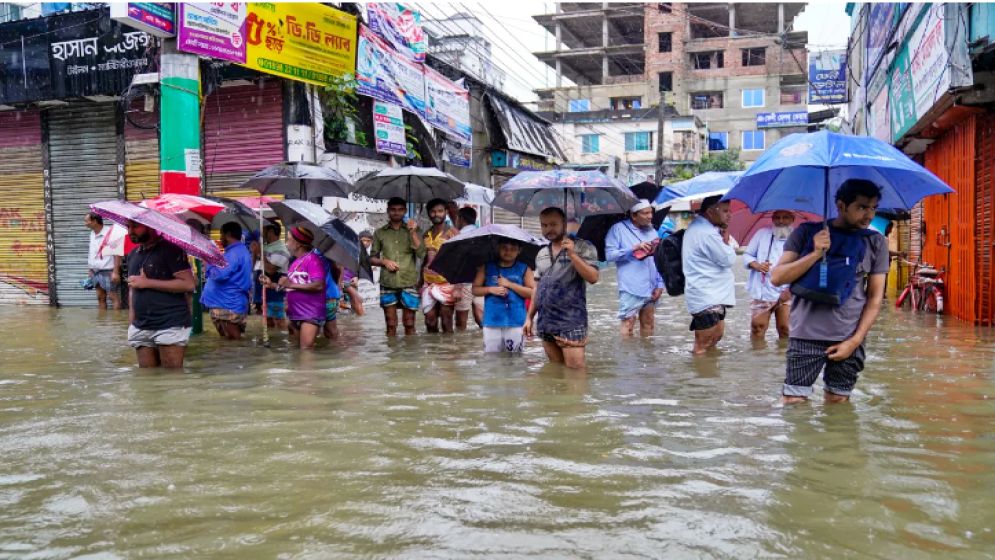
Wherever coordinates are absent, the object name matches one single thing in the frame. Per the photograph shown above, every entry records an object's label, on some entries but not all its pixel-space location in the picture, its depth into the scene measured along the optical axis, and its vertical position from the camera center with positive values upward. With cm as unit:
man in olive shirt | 984 +1
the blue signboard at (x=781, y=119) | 4809 +749
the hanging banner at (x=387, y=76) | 1519 +347
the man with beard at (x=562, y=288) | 671 -29
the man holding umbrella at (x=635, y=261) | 925 -12
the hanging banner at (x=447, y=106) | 1819 +341
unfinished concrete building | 6206 +1390
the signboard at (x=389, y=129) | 1590 +246
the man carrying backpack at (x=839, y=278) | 497 -18
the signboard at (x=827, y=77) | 2639 +538
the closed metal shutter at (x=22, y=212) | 1586 +96
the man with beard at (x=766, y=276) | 911 -30
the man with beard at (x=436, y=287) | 1019 -40
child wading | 764 -38
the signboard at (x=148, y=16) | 990 +296
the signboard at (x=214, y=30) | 1093 +316
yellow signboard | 1287 +352
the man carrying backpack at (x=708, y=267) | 782 -16
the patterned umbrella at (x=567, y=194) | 734 +56
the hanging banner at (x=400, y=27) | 1596 +454
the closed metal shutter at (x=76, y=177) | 1530 +155
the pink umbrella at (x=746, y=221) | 937 +31
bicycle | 1275 -67
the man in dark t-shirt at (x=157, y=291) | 720 -27
